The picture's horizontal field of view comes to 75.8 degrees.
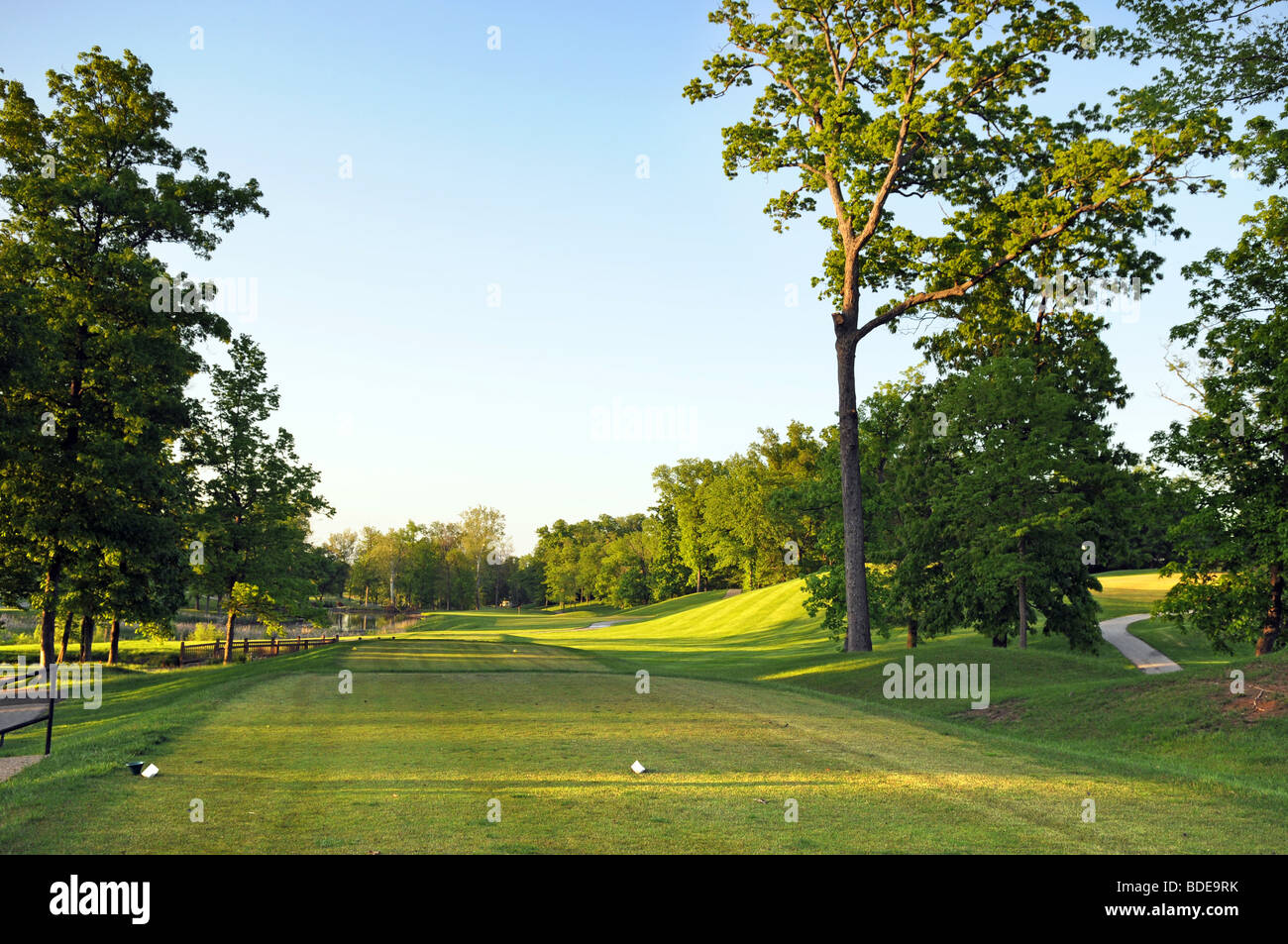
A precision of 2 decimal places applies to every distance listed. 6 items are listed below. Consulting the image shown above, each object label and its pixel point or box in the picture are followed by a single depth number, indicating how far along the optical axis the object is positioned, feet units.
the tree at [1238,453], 73.56
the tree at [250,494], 143.74
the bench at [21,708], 46.68
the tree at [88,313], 90.27
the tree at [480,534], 503.61
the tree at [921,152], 88.79
